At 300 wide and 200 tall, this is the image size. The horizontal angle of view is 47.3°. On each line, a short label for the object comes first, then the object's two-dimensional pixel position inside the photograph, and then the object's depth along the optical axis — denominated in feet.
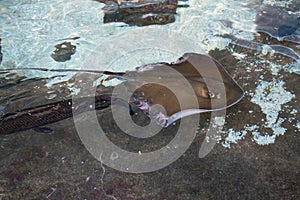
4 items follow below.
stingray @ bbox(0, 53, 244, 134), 8.21
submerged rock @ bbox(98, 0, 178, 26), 14.11
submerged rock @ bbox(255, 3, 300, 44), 12.57
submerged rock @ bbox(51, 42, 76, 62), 12.17
